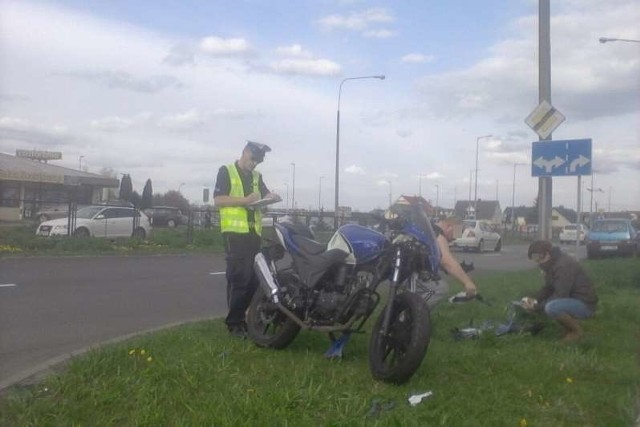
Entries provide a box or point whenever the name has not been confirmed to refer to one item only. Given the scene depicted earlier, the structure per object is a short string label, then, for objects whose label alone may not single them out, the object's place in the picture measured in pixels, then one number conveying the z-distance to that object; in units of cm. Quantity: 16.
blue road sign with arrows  1021
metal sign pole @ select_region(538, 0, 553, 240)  1080
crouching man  712
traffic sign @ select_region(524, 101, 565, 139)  1041
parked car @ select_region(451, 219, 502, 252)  3519
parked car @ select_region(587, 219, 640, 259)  2822
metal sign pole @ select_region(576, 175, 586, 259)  1082
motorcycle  533
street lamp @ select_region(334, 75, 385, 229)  3137
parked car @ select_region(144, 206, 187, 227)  4180
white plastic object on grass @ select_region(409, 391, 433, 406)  494
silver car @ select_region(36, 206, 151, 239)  2517
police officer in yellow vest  701
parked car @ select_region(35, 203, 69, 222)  2668
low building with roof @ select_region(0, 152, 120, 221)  2672
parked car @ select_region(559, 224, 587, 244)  5034
